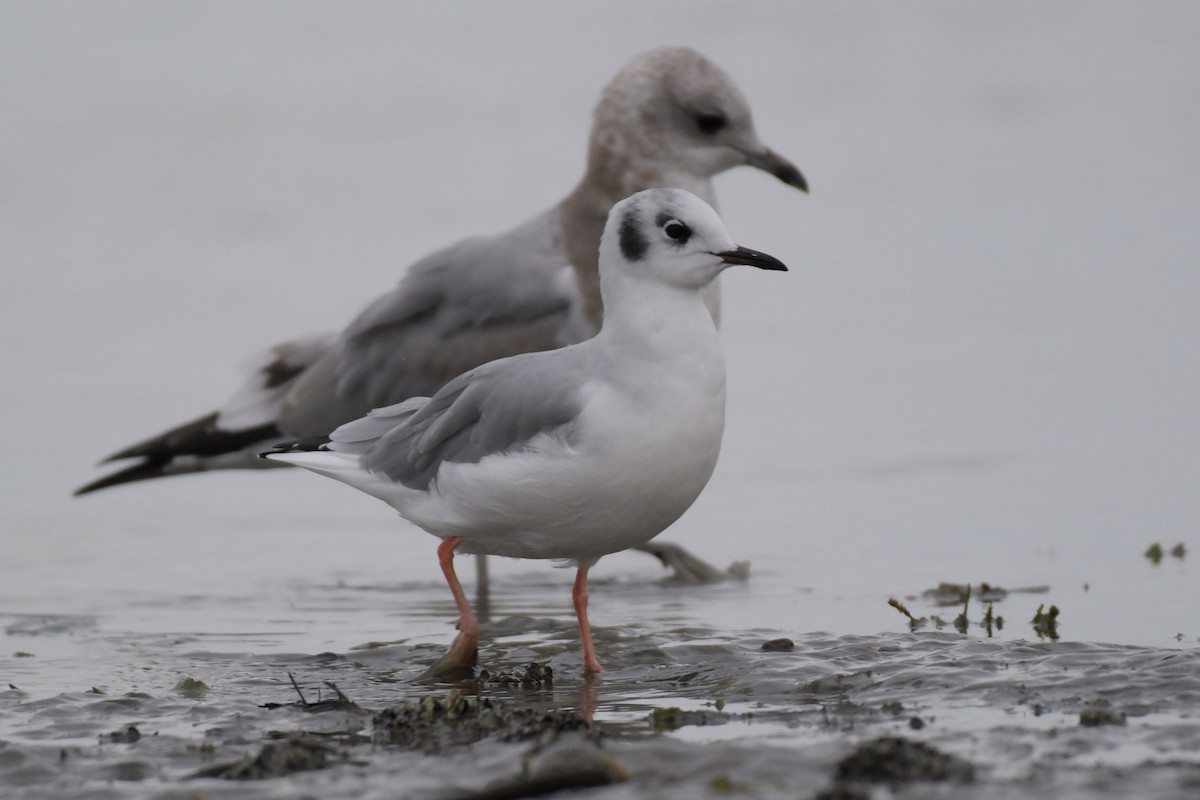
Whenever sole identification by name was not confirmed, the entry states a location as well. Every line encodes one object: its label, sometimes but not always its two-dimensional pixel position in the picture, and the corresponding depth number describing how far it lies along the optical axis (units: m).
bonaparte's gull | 9.44
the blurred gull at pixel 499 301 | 13.73
